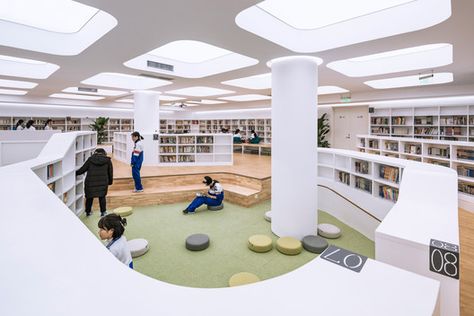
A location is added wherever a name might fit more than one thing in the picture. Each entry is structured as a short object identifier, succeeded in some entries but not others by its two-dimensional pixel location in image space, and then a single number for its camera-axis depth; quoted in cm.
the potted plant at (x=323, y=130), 1184
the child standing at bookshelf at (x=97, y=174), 493
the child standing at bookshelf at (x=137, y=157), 639
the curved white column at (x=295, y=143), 451
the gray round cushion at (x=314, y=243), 429
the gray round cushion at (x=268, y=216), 566
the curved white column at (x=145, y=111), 932
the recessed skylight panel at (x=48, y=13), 377
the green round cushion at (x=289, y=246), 420
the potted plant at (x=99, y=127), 1309
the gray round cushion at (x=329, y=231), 481
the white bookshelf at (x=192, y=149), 957
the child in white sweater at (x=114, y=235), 240
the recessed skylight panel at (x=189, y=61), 580
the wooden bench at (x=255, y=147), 1253
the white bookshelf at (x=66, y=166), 391
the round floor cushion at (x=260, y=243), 427
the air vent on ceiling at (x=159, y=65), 580
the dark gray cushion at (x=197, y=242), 429
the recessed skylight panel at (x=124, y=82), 816
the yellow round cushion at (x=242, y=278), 324
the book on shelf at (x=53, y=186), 414
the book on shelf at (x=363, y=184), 496
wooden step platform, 660
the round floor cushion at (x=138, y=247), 408
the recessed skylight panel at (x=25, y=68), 640
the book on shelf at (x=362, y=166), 511
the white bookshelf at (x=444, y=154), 570
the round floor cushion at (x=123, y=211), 582
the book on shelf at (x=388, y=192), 431
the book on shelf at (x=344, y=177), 560
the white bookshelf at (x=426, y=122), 838
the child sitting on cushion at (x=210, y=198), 608
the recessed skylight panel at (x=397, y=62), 545
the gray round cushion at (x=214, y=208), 632
